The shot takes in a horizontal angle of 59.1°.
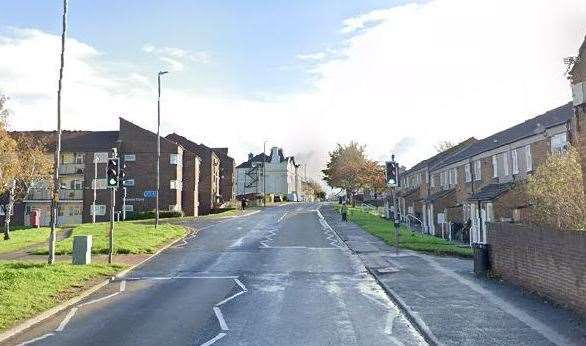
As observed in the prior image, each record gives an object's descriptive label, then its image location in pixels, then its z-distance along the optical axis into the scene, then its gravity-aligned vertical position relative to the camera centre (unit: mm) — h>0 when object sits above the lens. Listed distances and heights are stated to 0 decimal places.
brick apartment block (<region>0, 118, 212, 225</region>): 60031 +4587
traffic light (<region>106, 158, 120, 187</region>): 20453 +1735
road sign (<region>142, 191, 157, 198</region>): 60338 +2537
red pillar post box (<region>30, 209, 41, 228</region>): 48531 -75
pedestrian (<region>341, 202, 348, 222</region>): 47875 -249
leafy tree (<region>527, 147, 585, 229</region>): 15281 +541
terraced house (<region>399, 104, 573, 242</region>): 27172 +2534
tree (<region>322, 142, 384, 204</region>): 82125 +7174
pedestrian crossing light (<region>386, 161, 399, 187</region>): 23188 +1788
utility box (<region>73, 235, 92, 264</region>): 20156 -1300
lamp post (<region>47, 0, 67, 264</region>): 19078 +2361
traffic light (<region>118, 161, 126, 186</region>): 21000 +1668
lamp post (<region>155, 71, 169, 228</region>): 37094 +7958
